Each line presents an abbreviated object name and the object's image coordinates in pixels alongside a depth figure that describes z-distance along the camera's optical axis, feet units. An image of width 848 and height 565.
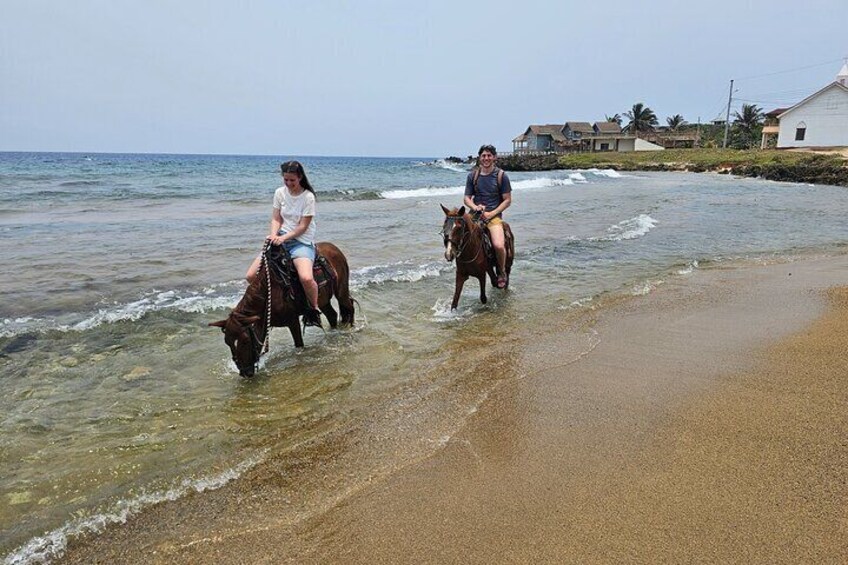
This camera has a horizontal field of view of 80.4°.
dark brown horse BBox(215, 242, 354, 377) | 17.60
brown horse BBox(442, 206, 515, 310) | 24.03
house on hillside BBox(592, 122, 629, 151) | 307.17
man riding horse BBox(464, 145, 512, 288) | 28.04
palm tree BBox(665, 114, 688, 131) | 336.49
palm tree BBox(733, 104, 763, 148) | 278.26
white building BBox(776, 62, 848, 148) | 191.01
